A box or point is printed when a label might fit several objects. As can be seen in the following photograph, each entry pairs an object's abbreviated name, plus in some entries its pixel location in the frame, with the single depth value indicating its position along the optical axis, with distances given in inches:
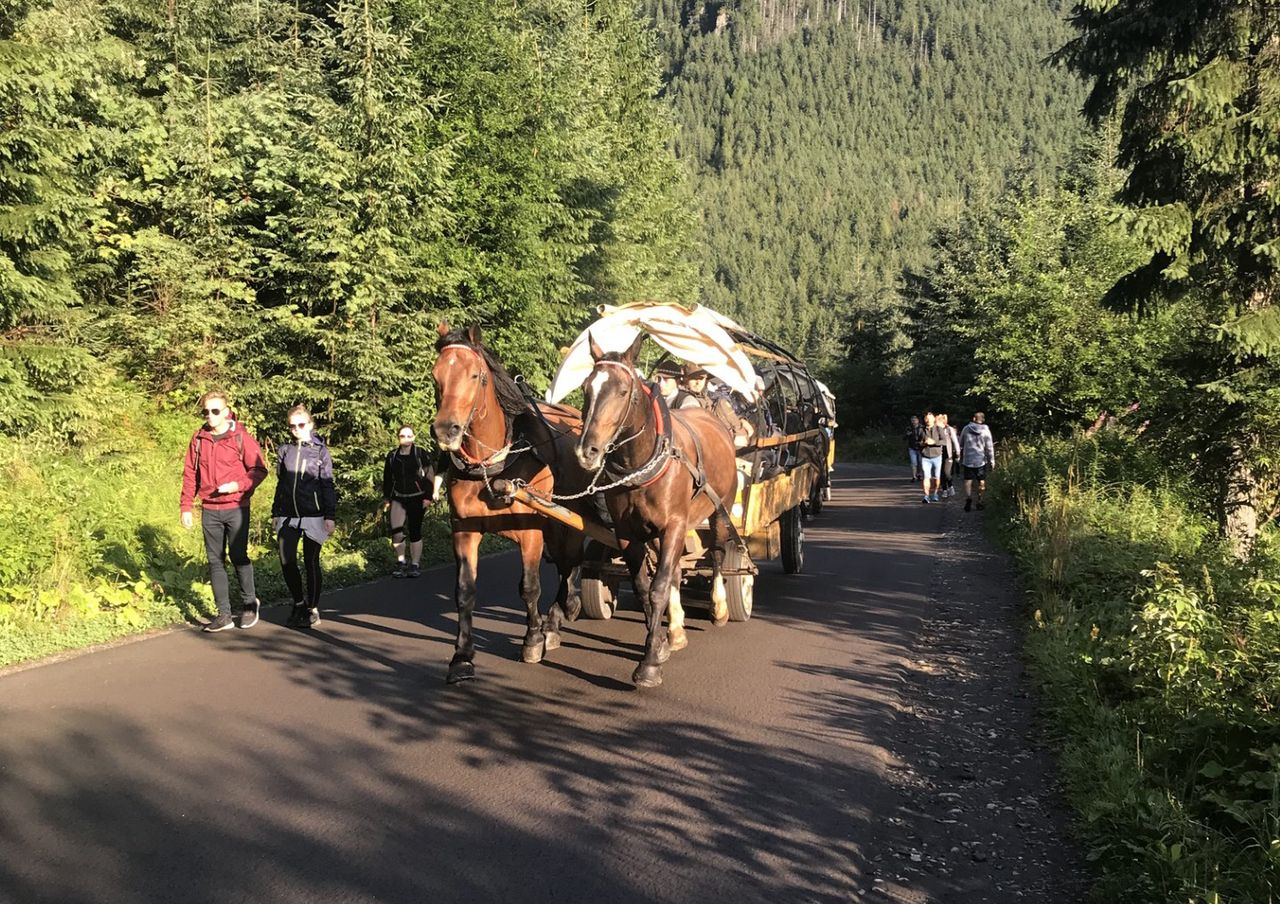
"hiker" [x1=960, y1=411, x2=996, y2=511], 781.9
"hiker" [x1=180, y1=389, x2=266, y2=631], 340.2
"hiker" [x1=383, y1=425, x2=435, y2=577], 492.7
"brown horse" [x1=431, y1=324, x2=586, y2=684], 263.7
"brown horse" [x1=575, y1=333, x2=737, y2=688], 256.2
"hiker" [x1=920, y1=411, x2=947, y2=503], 880.9
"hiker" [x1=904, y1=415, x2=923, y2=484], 1061.1
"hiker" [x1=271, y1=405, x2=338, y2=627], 358.6
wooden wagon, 341.7
